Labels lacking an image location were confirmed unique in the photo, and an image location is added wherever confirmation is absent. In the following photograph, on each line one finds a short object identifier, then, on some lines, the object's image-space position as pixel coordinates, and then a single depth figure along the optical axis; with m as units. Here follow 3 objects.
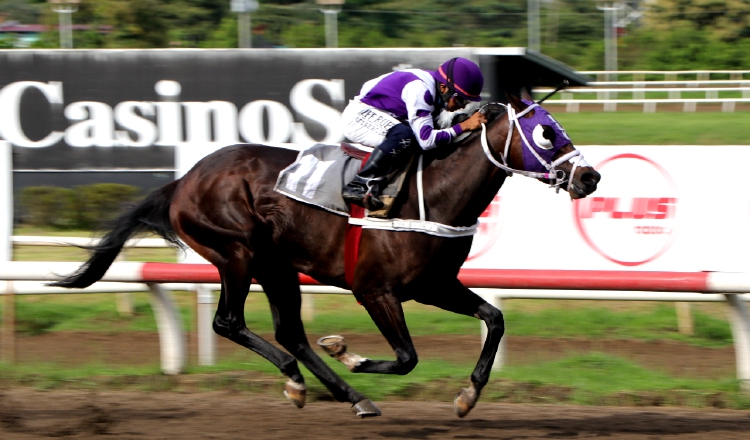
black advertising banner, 25.19
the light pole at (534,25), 61.05
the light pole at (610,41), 59.59
